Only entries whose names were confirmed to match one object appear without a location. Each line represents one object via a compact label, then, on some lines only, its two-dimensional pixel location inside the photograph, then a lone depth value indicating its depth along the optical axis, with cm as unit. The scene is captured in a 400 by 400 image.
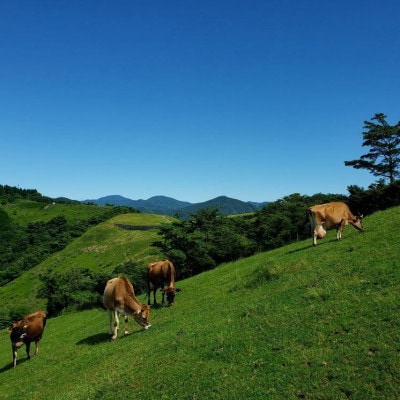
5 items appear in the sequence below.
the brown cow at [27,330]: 1994
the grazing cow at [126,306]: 1791
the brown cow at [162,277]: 2314
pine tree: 5659
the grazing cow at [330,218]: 2256
